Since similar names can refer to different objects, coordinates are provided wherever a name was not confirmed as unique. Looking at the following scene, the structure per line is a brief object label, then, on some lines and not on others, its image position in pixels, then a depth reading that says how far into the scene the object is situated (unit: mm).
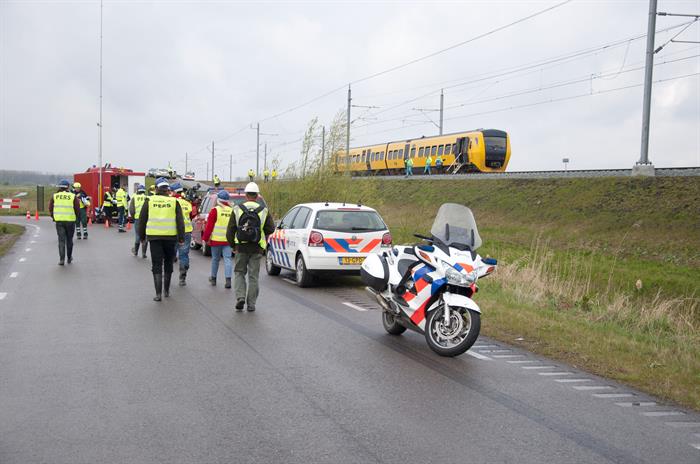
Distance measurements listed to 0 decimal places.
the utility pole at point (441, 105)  43931
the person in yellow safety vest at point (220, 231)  13570
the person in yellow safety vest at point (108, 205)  33875
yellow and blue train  42938
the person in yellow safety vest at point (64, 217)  16828
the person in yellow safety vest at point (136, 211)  19017
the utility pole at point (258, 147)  62944
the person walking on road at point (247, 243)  10812
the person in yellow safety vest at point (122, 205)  29878
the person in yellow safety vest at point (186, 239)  13773
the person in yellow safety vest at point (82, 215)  23906
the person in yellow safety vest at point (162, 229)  12000
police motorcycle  7977
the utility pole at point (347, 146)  24797
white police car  13570
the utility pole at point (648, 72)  24594
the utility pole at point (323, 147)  25188
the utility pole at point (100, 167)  35875
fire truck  36128
